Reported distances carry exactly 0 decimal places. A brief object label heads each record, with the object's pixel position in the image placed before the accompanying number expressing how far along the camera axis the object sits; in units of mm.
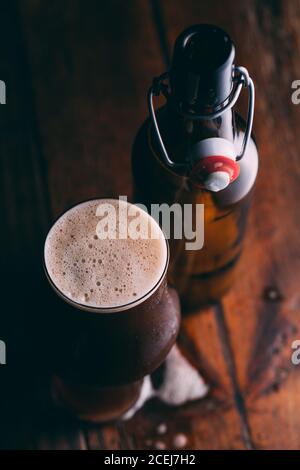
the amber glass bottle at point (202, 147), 588
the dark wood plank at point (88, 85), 889
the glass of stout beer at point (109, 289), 629
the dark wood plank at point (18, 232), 830
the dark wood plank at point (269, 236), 843
